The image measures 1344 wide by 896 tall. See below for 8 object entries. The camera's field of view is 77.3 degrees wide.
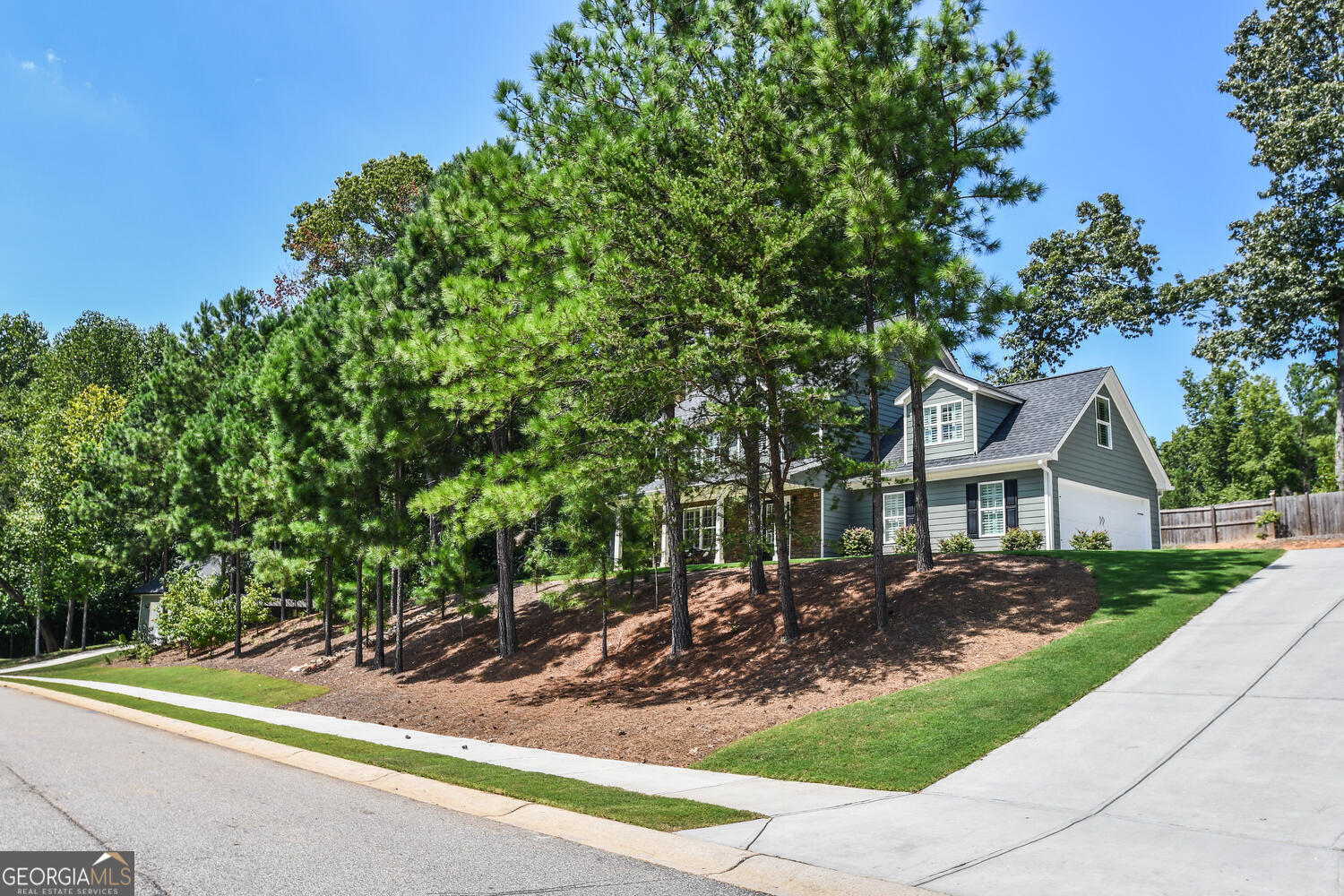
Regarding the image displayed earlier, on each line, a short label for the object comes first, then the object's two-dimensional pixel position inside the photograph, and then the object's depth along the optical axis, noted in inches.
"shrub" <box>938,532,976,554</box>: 916.0
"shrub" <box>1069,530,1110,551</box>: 903.7
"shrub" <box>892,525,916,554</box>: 918.4
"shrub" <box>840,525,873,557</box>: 971.9
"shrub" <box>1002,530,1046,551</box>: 869.2
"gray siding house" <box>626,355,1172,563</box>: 916.6
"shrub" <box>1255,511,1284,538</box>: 975.0
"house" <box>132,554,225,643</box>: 1594.9
